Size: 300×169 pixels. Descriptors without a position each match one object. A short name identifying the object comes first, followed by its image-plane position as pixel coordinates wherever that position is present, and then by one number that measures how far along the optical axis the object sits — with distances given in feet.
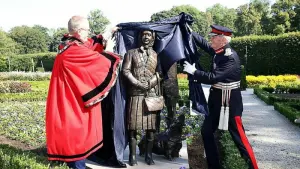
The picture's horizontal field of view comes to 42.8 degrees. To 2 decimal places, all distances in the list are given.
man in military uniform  14.34
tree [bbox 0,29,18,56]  161.72
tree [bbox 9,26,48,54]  235.40
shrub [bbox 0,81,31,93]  56.90
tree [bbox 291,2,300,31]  133.80
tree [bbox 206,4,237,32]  209.78
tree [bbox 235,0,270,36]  159.33
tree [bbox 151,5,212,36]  190.80
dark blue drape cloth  16.05
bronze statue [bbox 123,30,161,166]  15.42
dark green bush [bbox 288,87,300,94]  55.83
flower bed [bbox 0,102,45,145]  24.51
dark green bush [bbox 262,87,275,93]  58.03
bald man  13.28
